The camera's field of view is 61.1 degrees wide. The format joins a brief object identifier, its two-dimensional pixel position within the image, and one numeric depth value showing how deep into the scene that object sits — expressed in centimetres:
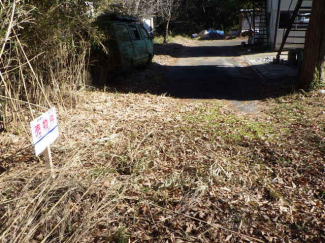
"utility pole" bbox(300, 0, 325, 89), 602
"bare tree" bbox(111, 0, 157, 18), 1270
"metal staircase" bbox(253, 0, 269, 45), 1718
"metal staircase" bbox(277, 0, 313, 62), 1213
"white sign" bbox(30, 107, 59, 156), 247
